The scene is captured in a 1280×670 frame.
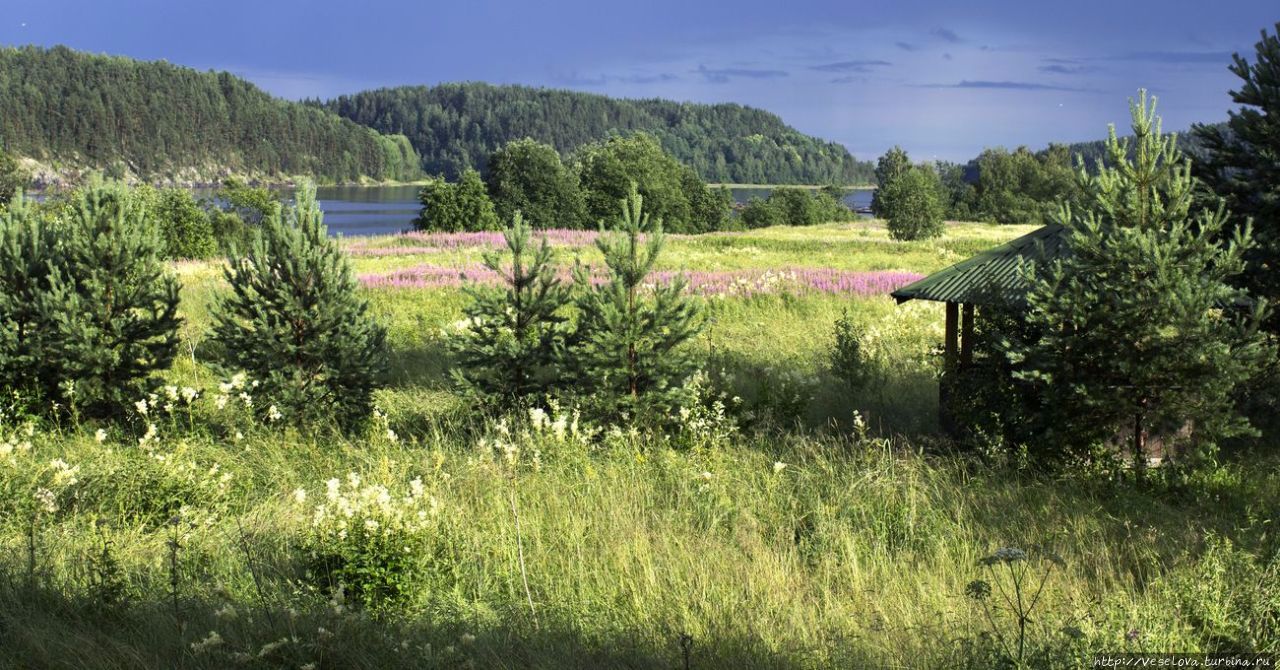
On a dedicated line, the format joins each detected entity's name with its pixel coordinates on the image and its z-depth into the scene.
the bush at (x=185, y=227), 53.47
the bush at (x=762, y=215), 99.25
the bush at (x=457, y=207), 63.44
